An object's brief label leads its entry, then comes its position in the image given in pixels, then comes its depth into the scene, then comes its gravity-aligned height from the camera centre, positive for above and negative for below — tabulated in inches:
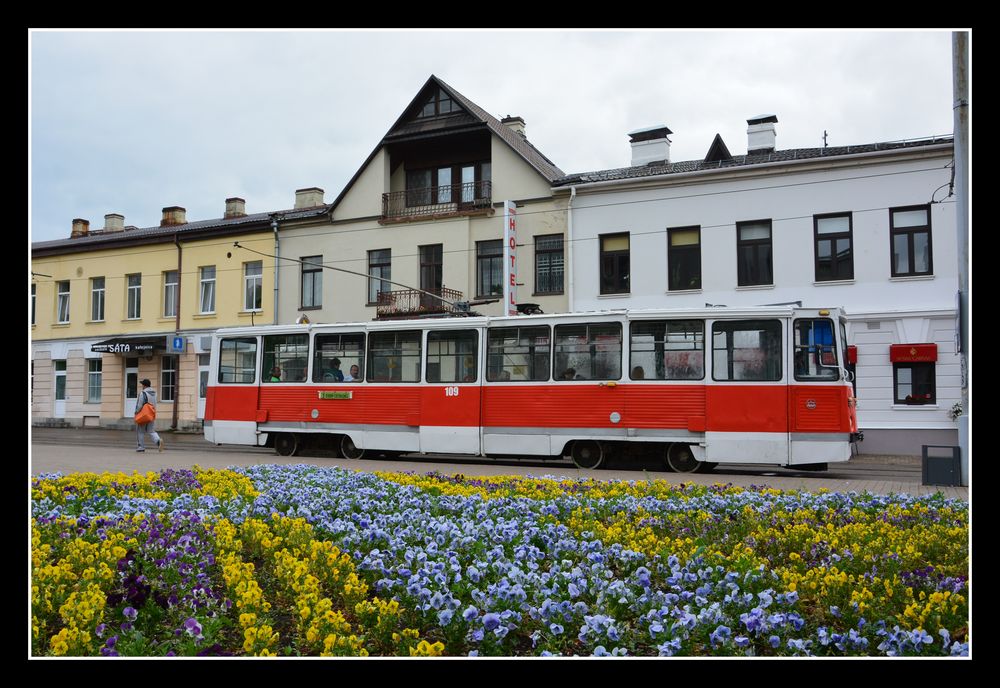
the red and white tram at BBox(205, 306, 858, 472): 619.2 -16.6
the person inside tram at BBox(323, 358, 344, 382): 786.8 -6.1
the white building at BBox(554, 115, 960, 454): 875.4 +140.1
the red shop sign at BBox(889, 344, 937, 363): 862.5 +14.6
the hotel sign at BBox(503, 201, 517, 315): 1075.9 +144.7
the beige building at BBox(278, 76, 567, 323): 1101.7 +201.7
